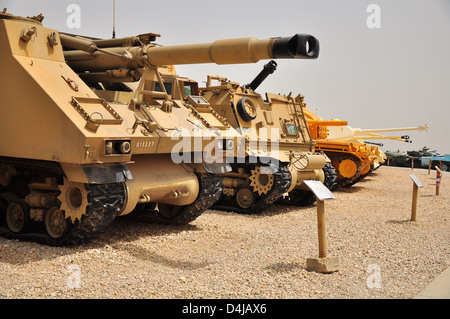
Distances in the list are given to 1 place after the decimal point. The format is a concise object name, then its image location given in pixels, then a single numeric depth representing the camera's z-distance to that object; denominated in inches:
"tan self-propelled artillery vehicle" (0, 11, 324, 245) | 248.5
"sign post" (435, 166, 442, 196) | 569.5
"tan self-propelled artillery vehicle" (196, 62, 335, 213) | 430.3
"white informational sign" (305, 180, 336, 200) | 239.6
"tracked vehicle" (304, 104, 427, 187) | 604.8
